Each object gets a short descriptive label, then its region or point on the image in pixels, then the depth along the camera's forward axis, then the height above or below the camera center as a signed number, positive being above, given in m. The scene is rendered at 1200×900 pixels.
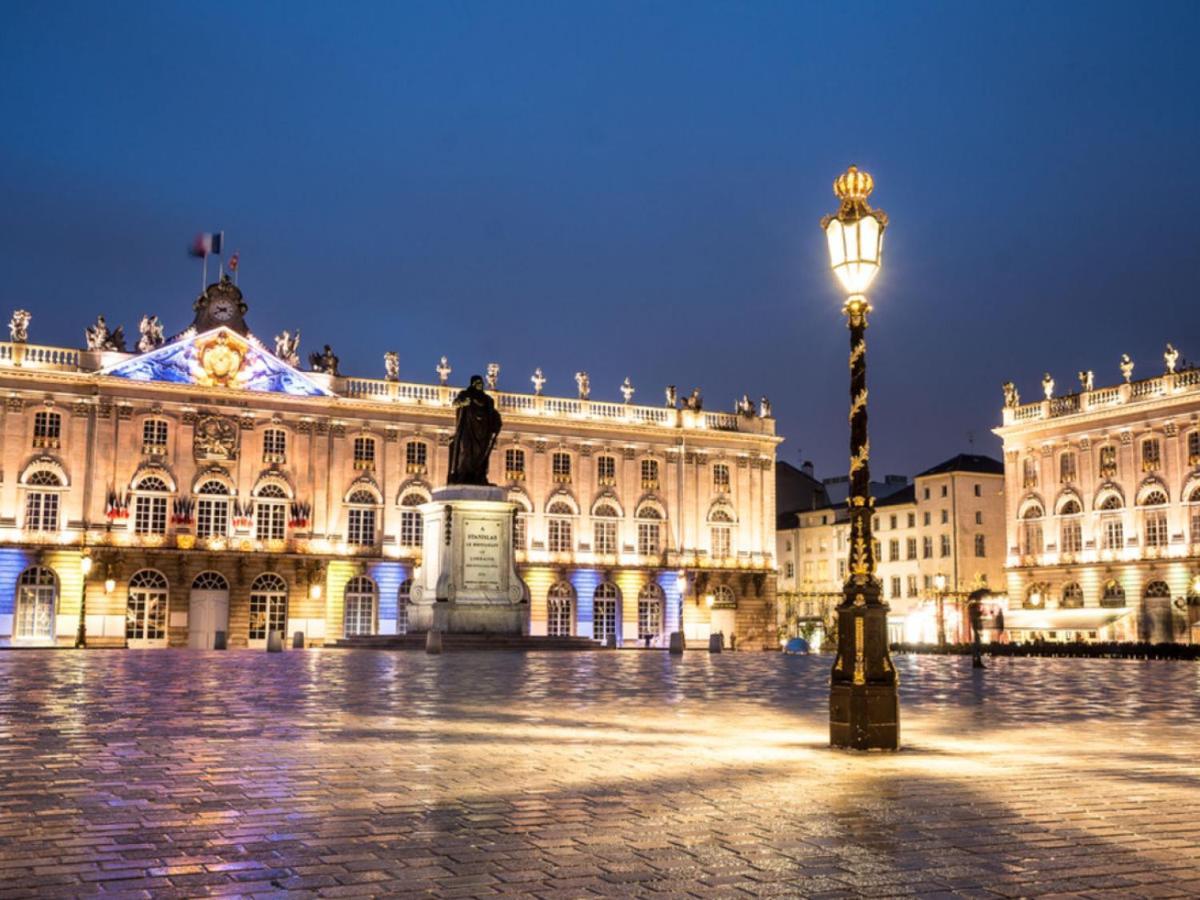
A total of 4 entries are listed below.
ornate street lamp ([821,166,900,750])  10.03 +0.29
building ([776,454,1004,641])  75.12 +3.64
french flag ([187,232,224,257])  56.72 +15.25
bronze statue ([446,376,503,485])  34.00 +4.33
